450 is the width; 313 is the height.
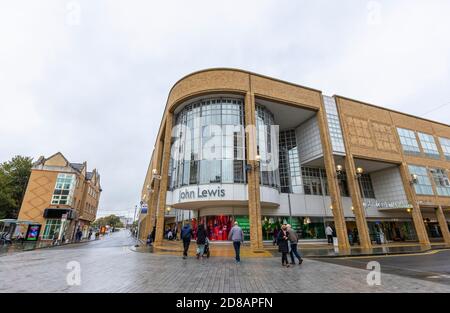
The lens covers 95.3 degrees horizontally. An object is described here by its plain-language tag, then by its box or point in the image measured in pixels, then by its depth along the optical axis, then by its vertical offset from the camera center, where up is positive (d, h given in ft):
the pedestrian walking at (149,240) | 61.36 -3.77
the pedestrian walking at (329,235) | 64.54 -2.79
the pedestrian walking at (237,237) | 31.09 -1.54
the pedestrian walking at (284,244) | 26.99 -2.27
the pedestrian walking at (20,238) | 78.85 -3.95
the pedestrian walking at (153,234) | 63.91 -2.13
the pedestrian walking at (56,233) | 96.81 -2.83
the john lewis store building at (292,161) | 59.16 +21.76
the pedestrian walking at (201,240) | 33.45 -2.19
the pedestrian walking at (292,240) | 27.40 -1.77
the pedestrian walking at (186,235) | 33.58 -1.32
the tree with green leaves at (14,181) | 101.21 +23.83
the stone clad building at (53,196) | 98.94 +14.96
